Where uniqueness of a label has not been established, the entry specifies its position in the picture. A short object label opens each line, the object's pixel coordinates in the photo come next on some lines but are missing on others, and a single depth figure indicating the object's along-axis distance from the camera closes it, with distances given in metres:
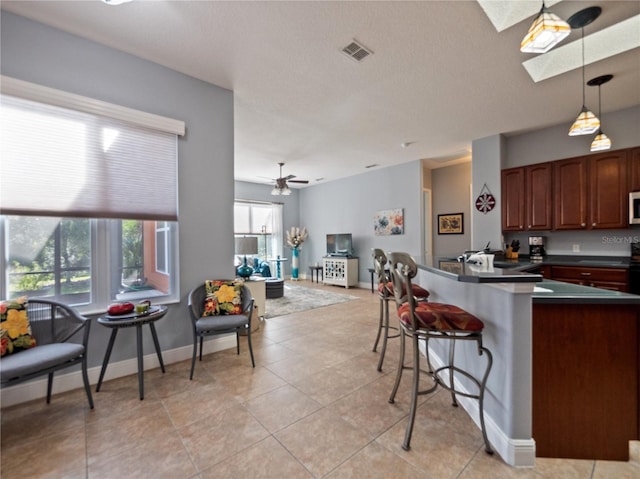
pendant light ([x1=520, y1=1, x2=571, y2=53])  1.48
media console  6.96
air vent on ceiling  2.34
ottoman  5.70
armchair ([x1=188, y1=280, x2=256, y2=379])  2.41
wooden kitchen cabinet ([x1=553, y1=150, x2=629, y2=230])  3.43
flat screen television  7.22
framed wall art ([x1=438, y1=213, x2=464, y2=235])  6.27
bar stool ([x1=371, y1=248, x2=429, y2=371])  2.44
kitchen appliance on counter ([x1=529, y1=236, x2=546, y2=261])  4.10
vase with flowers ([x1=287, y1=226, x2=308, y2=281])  8.23
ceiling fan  5.76
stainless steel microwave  3.27
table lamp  4.04
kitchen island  1.44
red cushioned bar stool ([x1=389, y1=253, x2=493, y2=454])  1.53
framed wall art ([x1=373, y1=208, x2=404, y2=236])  6.27
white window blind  2.00
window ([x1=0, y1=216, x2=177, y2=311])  2.11
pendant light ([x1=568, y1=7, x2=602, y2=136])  2.05
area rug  4.72
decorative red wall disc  4.47
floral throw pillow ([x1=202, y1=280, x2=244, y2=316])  2.70
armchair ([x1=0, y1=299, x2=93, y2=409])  1.61
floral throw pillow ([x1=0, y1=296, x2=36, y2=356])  1.78
